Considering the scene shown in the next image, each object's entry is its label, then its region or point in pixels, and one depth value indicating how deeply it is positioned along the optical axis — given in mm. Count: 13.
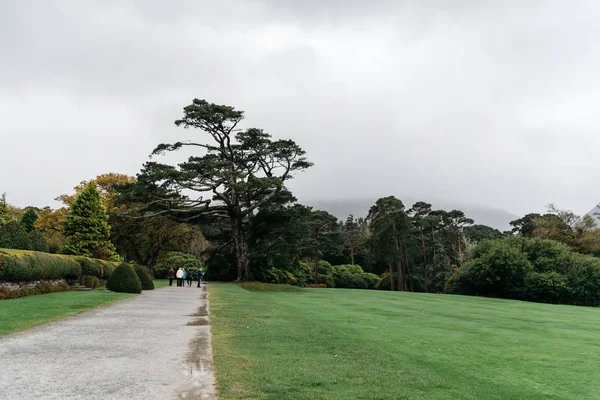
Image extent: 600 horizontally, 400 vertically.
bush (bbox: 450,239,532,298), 37125
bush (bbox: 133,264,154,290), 26812
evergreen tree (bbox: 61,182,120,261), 30234
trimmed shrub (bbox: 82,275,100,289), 24781
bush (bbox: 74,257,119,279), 24820
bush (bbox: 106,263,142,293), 22562
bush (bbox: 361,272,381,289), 63406
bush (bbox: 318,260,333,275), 62619
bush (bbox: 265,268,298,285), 48406
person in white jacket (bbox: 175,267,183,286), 34844
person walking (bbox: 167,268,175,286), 35719
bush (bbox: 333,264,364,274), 65500
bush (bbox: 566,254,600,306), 34969
